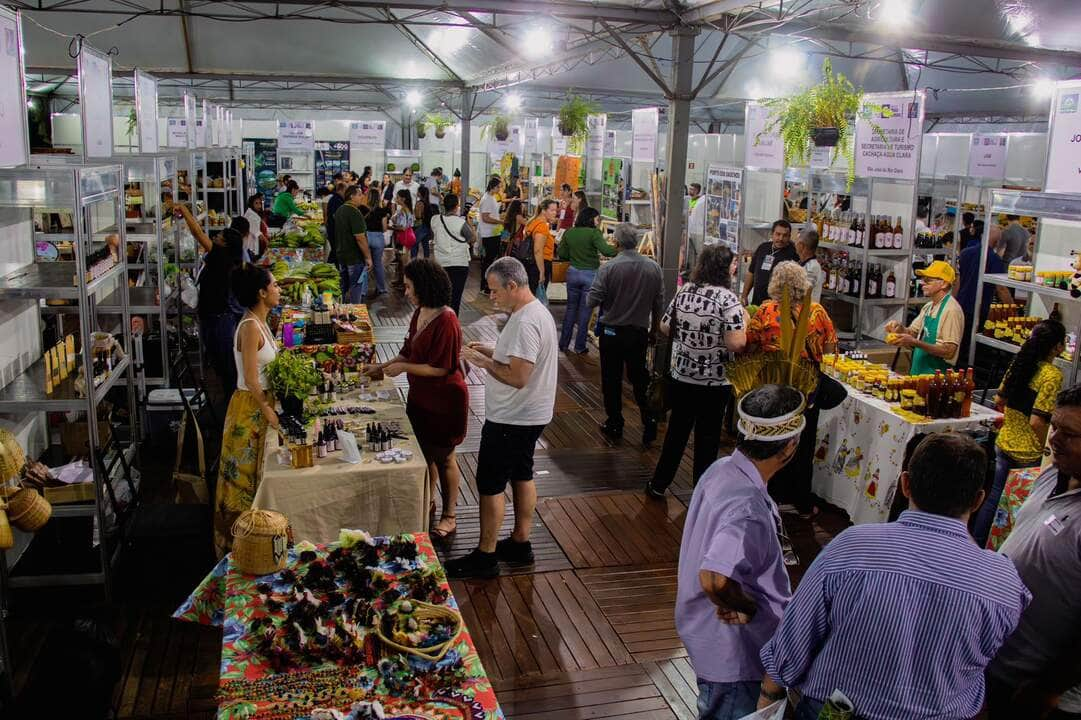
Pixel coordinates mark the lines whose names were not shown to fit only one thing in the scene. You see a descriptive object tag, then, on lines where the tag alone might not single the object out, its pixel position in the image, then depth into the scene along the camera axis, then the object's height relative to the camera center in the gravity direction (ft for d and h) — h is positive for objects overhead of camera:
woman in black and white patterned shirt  17.13 -2.71
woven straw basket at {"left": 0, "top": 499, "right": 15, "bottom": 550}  10.71 -4.08
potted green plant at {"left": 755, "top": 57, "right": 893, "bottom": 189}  25.02 +2.24
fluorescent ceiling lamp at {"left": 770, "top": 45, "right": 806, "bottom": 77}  48.78 +7.29
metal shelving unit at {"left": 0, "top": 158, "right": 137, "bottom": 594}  13.73 -1.74
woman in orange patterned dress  16.65 -2.62
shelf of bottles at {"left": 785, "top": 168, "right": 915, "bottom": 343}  25.95 -1.33
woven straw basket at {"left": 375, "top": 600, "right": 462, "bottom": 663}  8.61 -4.17
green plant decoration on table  14.39 -3.02
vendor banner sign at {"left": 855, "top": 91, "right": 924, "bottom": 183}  23.13 +1.65
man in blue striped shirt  6.81 -2.94
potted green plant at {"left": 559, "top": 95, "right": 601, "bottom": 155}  44.06 +3.35
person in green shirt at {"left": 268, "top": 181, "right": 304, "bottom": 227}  50.08 -1.38
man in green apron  18.47 -2.50
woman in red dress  15.29 -2.89
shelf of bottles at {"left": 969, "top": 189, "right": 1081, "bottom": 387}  18.90 -1.56
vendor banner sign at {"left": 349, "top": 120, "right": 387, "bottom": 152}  64.59 +3.39
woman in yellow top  14.52 -3.02
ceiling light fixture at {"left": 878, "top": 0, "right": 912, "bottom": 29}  29.89 +6.13
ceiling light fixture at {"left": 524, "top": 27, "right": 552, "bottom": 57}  36.13 +5.87
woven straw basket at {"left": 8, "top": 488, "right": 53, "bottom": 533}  11.48 -4.10
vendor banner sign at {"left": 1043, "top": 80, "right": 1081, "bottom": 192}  18.65 +1.30
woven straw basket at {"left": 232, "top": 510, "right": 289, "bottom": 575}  9.77 -3.73
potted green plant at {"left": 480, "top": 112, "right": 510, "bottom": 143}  57.47 +3.79
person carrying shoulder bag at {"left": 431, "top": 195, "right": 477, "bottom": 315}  31.76 -1.74
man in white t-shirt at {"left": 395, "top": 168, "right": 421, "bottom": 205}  57.88 +0.36
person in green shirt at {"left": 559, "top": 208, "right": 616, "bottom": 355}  28.94 -1.76
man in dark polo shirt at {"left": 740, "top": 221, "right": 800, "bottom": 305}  25.35 -1.57
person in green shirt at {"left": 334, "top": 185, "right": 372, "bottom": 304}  33.40 -2.10
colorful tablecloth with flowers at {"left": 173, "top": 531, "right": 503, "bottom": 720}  7.91 -4.32
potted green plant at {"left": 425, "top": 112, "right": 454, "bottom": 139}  70.29 +4.73
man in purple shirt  7.95 -3.13
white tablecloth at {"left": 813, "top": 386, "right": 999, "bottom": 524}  16.72 -4.72
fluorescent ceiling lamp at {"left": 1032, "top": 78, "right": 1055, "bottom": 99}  49.19 +6.65
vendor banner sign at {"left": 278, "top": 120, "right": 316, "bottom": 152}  67.15 +3.50
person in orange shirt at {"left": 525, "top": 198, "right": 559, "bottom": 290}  33.55 -1.26
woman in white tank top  14.75 -3.95
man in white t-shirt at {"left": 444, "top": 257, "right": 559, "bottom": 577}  13.93 -3.21
